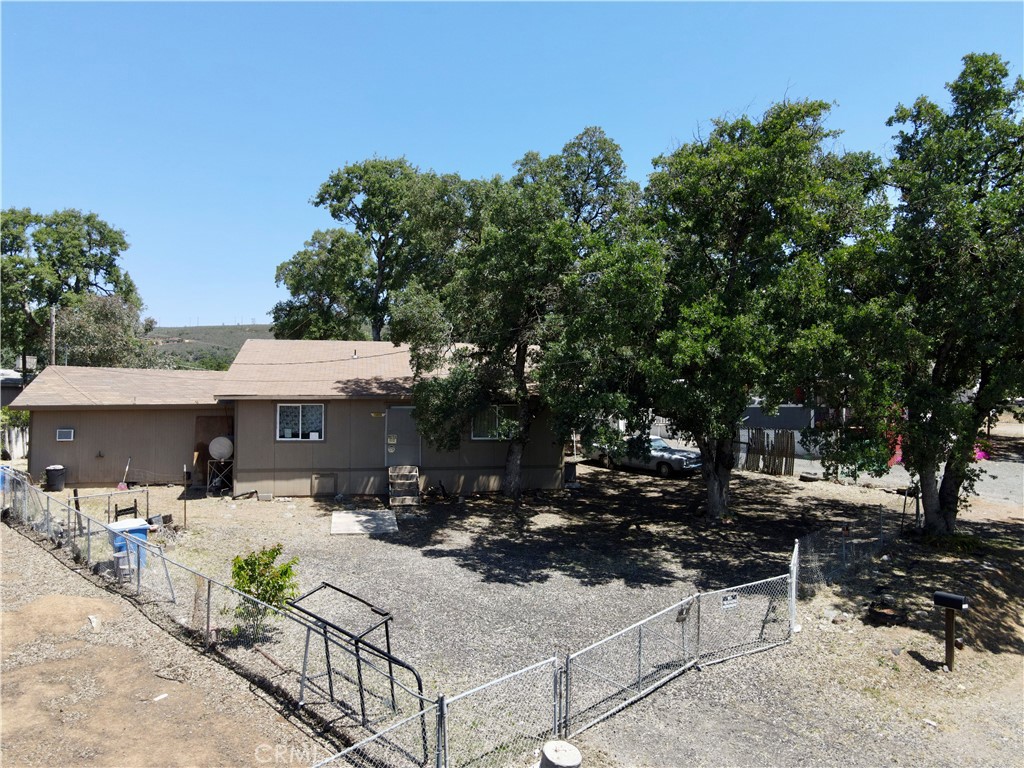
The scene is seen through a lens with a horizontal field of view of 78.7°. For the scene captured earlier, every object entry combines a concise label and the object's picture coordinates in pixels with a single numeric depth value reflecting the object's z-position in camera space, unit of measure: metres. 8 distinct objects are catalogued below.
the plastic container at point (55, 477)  17.78
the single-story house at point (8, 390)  31.28
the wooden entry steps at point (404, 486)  16.78
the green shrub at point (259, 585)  8.33
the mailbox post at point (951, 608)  8.80
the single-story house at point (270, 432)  17.77
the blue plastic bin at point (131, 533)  10.19
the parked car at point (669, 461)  23.95
